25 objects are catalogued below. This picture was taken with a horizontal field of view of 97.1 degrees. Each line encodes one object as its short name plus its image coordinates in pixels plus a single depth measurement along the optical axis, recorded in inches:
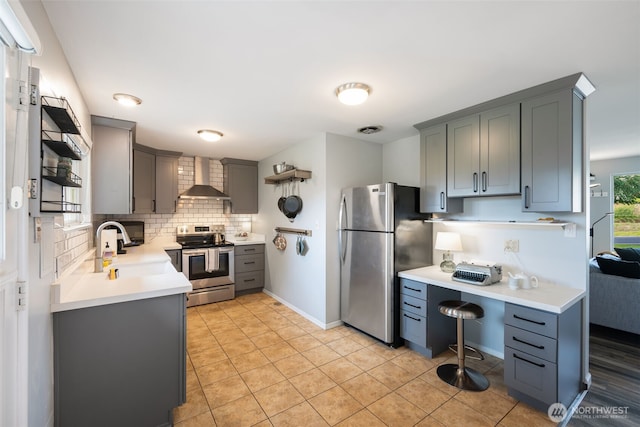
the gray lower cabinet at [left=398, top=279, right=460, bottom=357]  108.8
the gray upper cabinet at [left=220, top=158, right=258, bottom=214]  198.1
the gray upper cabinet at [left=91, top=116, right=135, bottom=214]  112.3
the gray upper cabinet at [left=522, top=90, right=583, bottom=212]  83.0
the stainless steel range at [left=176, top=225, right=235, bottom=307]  169.0
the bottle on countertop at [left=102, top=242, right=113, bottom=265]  99.9
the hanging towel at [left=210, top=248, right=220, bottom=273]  175.3
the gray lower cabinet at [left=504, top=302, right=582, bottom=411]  76.1
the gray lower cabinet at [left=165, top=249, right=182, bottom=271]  165.3
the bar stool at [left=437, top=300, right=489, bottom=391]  92.0
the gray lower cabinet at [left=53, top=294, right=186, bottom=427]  63.7
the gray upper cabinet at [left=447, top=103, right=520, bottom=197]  94.3
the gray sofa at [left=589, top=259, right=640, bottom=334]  120.5
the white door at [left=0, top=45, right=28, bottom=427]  42.1
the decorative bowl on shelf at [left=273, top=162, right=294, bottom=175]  154.3
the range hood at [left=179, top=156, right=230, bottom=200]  182.4
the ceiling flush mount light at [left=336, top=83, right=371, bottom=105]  86.3
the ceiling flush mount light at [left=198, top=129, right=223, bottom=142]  135.1
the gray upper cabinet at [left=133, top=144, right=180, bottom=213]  158.4
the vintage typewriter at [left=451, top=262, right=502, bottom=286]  96.2
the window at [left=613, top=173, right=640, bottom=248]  204.2
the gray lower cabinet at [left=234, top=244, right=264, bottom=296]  186.9
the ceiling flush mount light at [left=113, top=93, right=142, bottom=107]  94.2
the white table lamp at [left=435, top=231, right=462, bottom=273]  113.3
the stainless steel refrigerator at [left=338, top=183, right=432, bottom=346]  117.0
